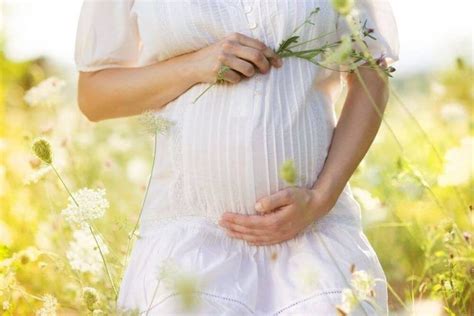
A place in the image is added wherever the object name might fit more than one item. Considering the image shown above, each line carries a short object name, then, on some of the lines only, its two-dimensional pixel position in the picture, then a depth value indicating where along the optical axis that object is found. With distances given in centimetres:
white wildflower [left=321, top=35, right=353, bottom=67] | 330
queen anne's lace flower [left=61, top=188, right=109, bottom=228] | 403
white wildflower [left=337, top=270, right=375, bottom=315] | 329
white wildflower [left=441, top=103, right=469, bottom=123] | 721
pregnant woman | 398
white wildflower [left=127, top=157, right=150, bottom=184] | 751
